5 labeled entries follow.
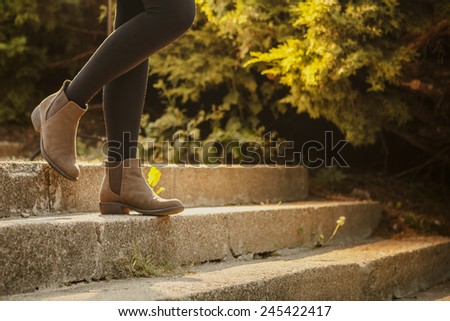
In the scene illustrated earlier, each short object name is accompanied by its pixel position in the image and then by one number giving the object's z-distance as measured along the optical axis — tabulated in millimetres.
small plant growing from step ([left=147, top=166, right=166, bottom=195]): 5801
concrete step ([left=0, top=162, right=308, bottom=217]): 4930
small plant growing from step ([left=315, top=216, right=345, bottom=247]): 7448
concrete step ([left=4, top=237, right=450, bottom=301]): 4266
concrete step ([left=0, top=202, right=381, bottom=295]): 4172
